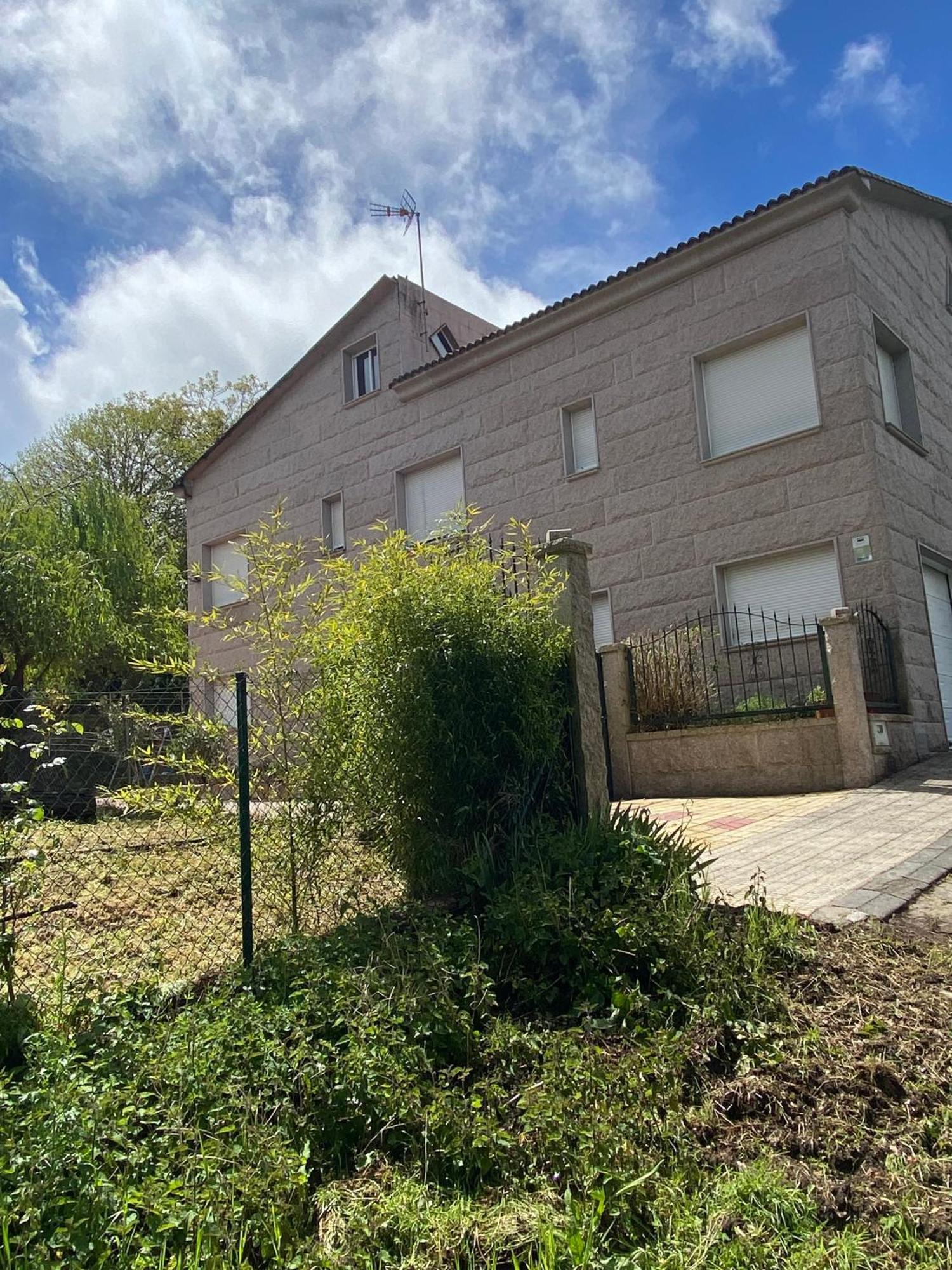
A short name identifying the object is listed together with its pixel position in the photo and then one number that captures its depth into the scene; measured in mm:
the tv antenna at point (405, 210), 17969
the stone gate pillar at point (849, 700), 8016
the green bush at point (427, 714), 4246
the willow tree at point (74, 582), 11172
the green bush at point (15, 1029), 2996
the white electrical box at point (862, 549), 9680
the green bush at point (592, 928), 3203
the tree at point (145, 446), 28359
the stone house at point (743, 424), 10062
